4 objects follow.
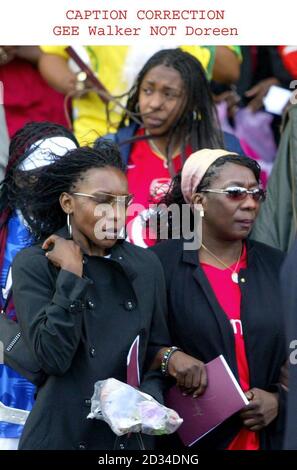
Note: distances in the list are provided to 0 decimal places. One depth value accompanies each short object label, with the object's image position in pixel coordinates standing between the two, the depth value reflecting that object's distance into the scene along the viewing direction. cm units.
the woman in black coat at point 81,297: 879
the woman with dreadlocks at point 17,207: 980
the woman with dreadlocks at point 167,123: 1199
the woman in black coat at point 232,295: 975
